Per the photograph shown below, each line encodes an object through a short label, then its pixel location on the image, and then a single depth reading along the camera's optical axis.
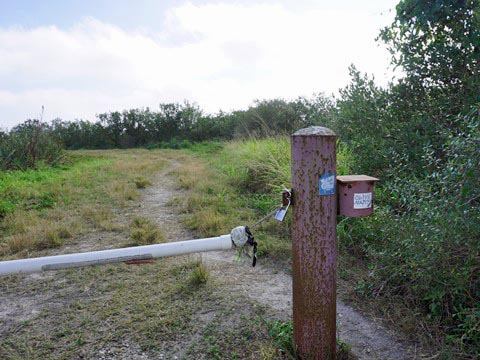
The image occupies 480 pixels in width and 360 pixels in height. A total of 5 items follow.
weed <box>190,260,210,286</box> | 2.73
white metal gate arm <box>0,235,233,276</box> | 1.63
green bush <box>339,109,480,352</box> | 1.81
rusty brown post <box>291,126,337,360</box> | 1.55
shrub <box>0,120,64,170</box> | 9.98
